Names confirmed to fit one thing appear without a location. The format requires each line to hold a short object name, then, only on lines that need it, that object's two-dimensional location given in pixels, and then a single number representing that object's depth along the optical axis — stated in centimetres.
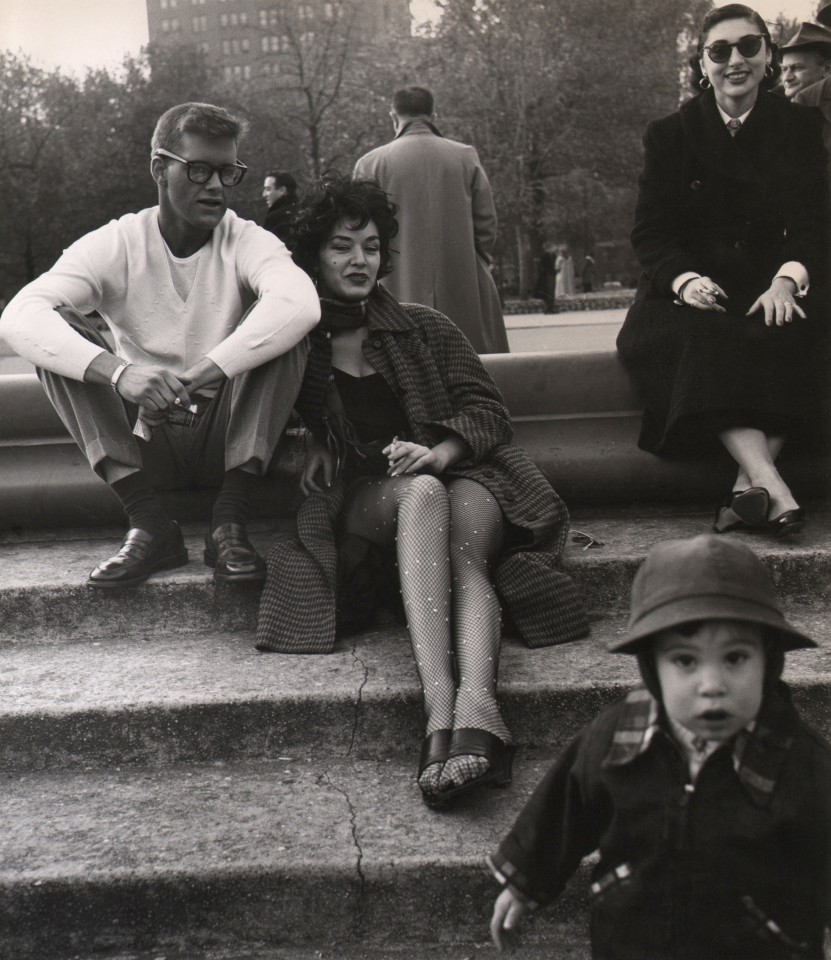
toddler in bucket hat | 196
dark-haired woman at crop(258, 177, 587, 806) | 319
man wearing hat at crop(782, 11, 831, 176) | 566
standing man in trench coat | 691
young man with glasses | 384
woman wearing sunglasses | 413
